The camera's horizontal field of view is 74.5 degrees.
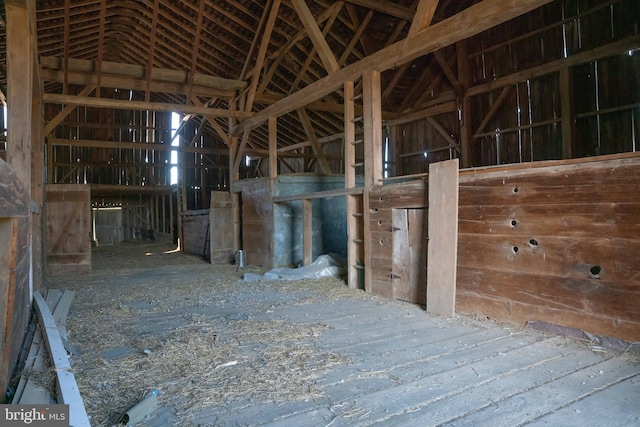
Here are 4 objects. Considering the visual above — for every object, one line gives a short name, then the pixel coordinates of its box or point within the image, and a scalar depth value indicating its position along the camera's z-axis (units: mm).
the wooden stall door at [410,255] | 5065
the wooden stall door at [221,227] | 9945
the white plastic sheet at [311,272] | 7164
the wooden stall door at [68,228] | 8344
